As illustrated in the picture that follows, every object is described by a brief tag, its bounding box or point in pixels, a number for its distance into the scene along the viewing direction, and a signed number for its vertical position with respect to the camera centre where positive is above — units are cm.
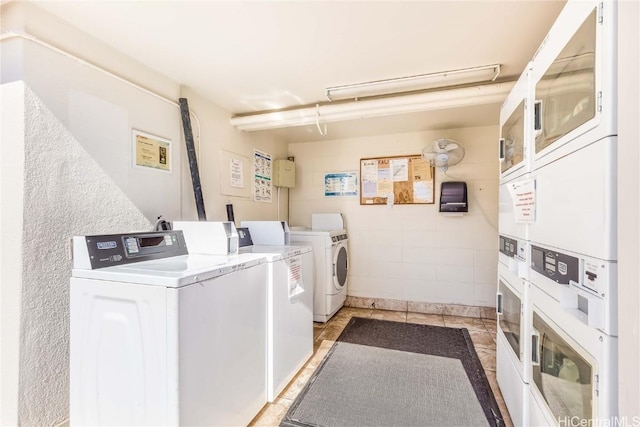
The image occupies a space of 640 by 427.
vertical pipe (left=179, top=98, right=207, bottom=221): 229 +45
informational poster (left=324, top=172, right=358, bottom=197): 382 +38
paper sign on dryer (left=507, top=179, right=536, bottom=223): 124 +6
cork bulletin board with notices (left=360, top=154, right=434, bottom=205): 353 +41
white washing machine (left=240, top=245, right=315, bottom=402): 181 -69
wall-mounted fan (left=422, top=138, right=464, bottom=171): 306 +65
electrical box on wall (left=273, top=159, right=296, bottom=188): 368 +51
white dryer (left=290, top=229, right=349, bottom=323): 319 -62
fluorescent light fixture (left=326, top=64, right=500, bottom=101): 211 +103
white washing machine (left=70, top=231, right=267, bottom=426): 116 -55
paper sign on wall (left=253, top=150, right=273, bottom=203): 334 +43
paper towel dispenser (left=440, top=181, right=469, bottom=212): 329 +17
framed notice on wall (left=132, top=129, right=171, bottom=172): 195 +44
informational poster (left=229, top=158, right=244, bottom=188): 292 +41
